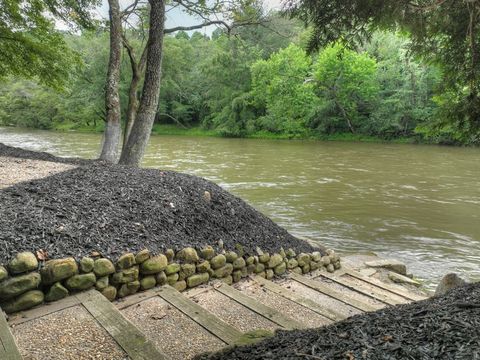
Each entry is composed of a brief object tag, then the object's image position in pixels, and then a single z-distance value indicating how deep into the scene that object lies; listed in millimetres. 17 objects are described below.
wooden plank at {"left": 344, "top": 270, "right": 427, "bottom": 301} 4904
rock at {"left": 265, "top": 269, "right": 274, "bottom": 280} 4871
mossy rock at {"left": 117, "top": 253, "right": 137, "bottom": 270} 3559
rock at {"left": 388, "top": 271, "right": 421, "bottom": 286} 5953
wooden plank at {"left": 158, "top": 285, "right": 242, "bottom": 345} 2717
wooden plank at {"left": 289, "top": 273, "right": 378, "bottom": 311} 4031
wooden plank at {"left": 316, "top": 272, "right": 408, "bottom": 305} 4587
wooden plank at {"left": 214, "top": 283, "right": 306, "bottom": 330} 3115
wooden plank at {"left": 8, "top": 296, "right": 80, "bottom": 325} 2803
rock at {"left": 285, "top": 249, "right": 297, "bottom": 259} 5266
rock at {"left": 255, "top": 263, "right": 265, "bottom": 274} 4748
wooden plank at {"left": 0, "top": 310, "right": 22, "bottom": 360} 2074
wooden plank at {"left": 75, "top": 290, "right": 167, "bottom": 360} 2320
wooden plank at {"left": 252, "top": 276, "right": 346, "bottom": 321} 3638
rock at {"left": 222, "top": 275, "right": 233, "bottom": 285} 4400
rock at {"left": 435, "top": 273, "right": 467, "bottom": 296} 4508
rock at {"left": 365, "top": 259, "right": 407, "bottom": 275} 6375
